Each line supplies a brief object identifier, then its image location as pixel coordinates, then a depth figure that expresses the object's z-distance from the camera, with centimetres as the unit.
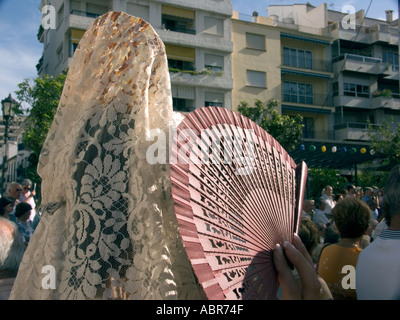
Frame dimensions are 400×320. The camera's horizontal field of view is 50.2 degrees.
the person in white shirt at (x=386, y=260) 143
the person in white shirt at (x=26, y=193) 574
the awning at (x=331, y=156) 1661
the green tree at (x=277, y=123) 1859
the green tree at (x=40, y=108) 1161
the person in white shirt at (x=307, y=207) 575
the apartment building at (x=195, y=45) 1916
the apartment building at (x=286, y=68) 2159
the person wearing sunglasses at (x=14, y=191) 536
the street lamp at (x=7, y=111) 559
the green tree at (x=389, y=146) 1789
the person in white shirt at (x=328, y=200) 703
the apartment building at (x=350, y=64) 2428
